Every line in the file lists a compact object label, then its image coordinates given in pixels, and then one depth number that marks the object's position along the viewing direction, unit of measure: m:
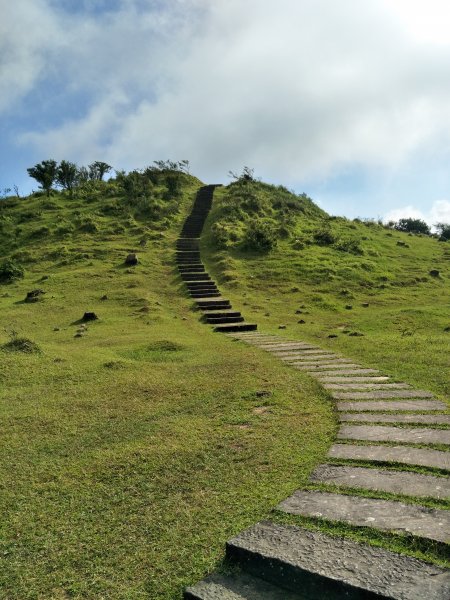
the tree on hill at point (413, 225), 48.81
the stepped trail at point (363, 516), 2.42
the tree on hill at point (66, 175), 36.34
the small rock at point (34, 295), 15.20
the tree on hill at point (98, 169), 41.94
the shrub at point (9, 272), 18.06
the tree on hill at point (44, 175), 33.94
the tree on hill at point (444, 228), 35.69
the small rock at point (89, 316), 12.77
